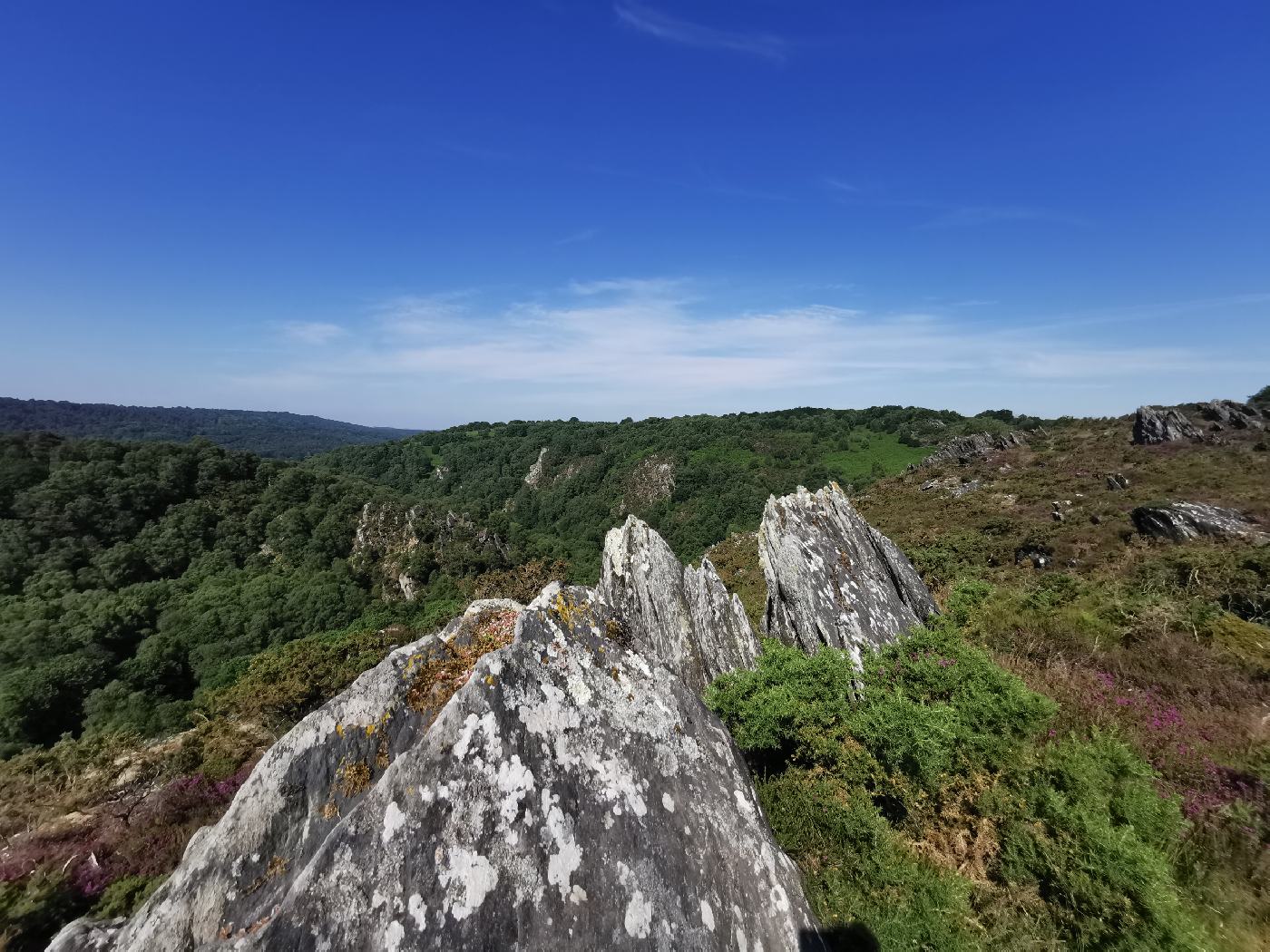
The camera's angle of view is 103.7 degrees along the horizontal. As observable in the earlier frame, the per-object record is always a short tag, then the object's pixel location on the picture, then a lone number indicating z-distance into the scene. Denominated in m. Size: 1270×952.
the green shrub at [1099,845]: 4.61
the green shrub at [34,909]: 6.32
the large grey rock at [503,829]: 3.50
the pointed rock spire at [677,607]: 12.25
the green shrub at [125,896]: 6.99
